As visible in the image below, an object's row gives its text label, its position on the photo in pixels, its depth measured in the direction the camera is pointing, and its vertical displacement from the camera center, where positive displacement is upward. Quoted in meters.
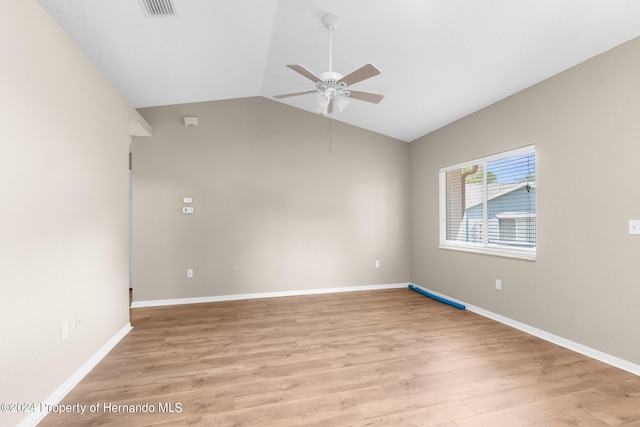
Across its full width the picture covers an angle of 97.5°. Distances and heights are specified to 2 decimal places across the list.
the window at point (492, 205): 3.22 +0.13
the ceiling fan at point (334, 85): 2.18 +1.11
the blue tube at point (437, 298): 3.92 -1.29
